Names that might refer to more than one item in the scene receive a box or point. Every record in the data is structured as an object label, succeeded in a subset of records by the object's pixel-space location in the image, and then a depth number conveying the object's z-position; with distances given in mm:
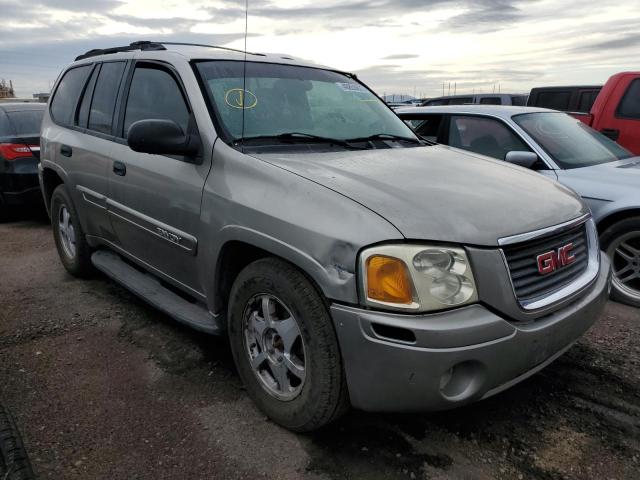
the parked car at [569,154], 4094
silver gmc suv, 2004
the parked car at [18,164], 6621
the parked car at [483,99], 12969
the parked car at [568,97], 9992
